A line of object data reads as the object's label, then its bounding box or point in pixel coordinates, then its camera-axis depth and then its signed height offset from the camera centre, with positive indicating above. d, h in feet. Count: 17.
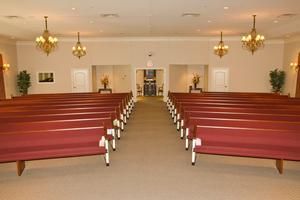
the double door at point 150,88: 59.06 -2.13
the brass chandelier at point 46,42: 27.86 +3.76
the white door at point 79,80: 46.05 -0.28
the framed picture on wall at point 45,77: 46.01 +0.23
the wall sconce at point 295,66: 39.31 +1.81
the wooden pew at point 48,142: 12.96 -3.19
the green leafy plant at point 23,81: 44.06 -0.42
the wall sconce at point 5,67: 39.87 +1.71
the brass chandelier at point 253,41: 27.68 +3.88
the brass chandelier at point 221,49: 37.32 +4.01
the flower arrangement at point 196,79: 49.91 -0.16
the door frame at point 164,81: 46.01 -0.48
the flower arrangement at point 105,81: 50.06 -0.50
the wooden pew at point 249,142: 12.94 -3.23
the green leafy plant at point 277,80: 43.68 -0.32
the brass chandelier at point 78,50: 37.30 +3.92
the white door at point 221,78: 45.93 +0.02
